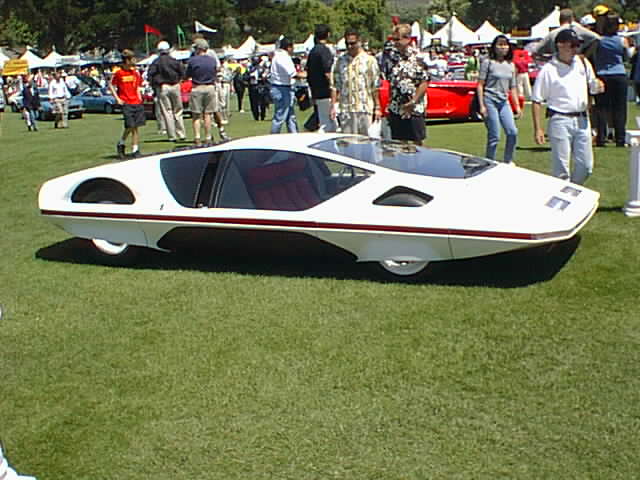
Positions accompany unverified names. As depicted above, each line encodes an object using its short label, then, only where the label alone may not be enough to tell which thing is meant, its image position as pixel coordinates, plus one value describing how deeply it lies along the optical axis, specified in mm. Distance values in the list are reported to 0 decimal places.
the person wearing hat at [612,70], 11883
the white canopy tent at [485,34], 50781
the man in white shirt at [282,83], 13127
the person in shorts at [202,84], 13922
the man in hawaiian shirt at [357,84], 9617
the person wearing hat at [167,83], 15234
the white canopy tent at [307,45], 56681
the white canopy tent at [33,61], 49531
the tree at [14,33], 77562
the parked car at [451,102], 17594
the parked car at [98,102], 29875
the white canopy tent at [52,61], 51250
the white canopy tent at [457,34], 49688
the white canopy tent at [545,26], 46531
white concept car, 5859
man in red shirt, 13430
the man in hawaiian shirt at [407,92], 8930
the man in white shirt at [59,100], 24172
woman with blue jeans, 9719
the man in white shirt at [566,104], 7629
